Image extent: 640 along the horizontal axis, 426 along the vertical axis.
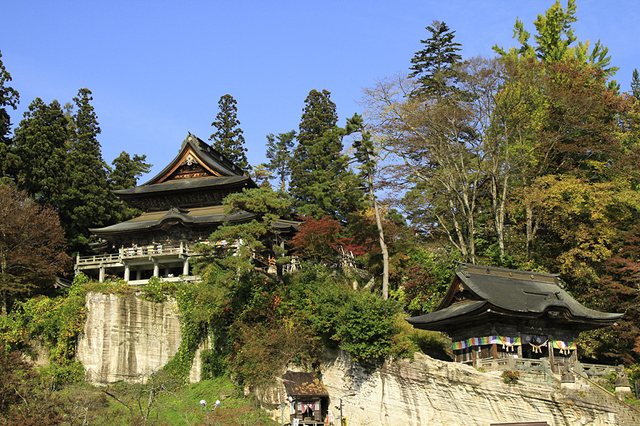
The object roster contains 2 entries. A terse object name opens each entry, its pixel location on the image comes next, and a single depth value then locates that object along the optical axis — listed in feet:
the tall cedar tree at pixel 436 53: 166.40
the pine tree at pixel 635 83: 176.10
